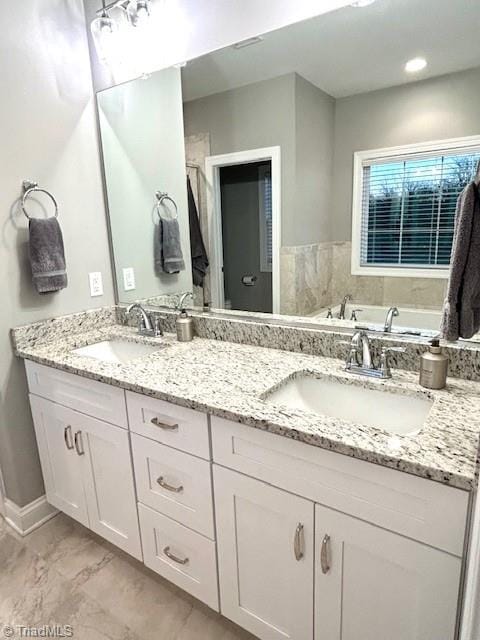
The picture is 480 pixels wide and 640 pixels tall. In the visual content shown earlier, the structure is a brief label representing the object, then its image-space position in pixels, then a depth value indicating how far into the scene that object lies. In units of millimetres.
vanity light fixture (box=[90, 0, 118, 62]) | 1664
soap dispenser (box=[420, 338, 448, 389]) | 1133
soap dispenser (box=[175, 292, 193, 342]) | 1764
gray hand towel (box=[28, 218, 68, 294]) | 1650
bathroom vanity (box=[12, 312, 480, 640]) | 852
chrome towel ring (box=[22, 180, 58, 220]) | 1670
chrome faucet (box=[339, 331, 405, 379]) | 1261
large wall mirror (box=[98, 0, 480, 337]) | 1207
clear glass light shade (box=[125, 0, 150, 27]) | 1556
